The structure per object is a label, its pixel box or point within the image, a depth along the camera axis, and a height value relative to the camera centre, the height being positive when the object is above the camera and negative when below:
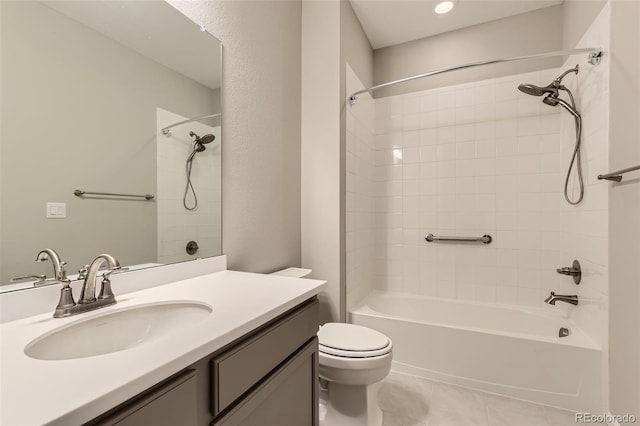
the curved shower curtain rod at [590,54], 1.63 +0.90
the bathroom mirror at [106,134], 0.77 +0.26
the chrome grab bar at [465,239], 2.38 -0.24
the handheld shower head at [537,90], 1.93 +0.80
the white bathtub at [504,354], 1.63 -0.89
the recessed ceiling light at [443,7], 2.17 +1.54
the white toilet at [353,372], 1.41 -0.79
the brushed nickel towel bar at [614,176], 1.34 +0.17
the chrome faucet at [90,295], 0.79 -0.24
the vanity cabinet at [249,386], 0.53 -0.42
